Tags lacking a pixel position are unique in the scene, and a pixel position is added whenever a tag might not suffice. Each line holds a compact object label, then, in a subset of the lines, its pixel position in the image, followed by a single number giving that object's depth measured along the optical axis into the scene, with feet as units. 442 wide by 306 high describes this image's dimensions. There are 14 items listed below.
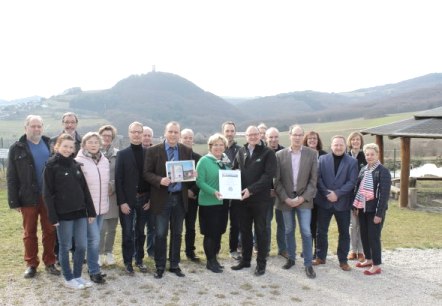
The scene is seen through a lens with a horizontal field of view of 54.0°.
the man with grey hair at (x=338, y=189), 19.74
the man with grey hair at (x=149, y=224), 20.85
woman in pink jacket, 17.43
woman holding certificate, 18.73
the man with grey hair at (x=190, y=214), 21.01
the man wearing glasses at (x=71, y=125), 19.52
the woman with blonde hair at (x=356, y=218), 21.74
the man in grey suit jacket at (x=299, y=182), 19.20
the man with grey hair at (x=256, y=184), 18.53
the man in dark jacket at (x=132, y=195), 18.19
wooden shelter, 41.09
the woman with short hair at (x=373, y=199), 19.20
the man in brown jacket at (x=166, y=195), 18.08
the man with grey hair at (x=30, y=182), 17.90
